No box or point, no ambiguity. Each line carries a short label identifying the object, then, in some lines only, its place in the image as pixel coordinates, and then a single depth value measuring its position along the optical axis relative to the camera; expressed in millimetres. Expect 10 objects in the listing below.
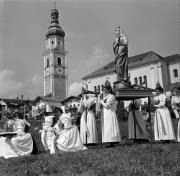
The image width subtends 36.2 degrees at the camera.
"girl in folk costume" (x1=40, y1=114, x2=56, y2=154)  11305
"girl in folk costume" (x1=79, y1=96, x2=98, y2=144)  12266
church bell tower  106500
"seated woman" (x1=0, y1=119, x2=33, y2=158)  9651
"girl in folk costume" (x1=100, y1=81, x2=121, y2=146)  10812
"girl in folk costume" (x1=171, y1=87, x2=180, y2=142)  11917
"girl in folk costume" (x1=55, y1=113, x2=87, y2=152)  10188
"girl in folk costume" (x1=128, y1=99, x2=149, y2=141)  12539
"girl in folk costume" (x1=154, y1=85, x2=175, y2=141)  11539
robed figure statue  12961
